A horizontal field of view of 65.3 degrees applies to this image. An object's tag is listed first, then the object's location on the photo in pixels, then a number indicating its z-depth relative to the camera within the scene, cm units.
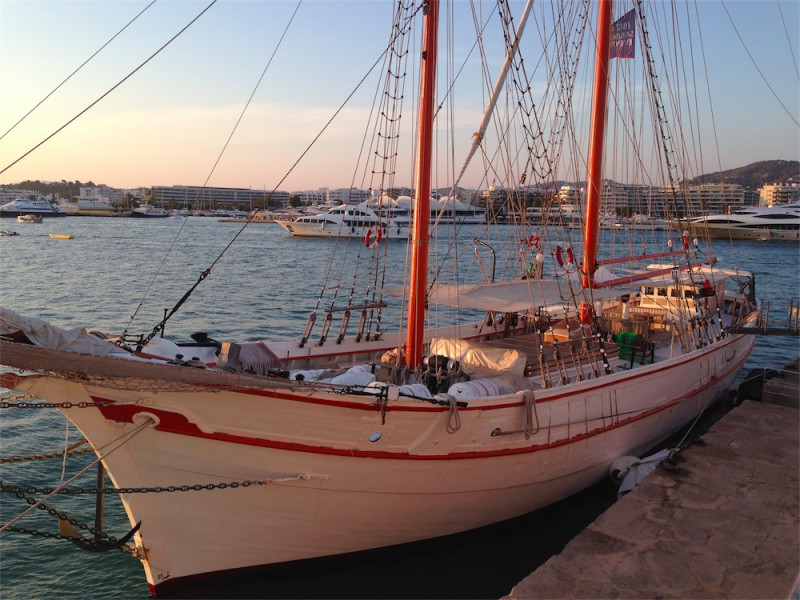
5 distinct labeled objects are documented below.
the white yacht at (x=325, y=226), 7838
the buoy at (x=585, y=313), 1244
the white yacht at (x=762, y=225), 8606
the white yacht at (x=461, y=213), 9459
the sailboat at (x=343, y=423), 641
